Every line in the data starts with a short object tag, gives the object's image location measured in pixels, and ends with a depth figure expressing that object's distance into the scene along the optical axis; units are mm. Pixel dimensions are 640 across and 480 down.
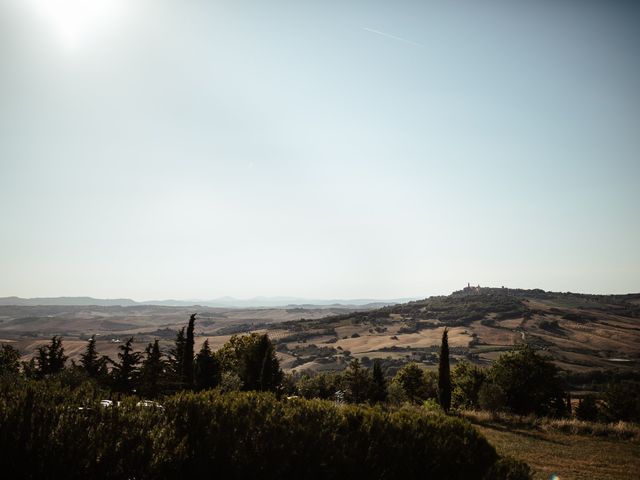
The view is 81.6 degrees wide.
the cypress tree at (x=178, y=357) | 45375
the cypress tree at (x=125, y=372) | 36656
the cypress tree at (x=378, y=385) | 52438
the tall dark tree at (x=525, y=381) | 38344
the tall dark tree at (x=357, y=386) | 50594
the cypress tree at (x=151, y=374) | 33344
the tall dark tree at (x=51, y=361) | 46531
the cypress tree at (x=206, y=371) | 46000
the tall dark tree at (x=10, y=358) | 54231
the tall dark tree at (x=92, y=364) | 45375
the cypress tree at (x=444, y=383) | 37562
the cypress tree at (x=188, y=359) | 41875
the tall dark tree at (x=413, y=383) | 60500
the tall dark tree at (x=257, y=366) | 46969
